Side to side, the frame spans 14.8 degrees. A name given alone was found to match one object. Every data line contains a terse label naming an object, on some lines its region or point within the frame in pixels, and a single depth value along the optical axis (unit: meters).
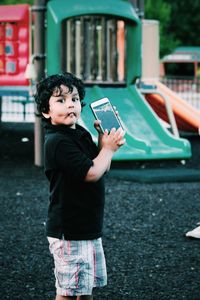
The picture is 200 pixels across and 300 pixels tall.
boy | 3.33
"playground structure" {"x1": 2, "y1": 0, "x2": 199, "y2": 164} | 10.45
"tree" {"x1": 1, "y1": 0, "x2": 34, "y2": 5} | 36.47
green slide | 10.34
